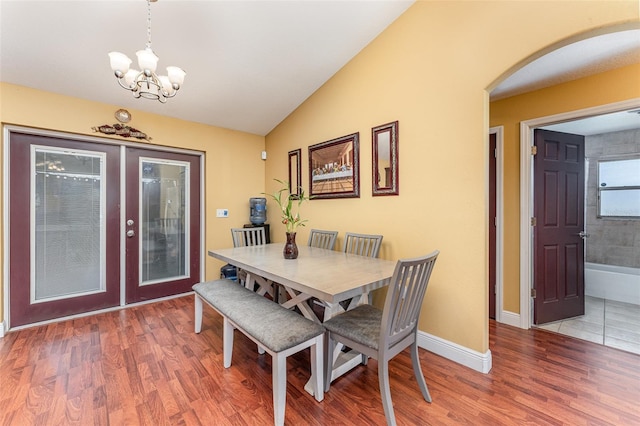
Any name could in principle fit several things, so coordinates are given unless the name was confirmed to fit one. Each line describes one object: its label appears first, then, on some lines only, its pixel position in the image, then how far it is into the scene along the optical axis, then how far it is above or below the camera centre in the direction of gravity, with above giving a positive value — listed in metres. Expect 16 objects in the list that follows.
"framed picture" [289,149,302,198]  3.69 +0.59
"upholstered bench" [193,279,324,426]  1.46 -0.73
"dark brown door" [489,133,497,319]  2.88 -0.11
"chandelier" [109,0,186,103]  1.66 +0.95
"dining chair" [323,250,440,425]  1.38 -0.71
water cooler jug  4.07 +0.04
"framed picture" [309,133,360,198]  2.90 +0.54
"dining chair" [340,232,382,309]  2.49 -0.31
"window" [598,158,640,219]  3.73 +0.38
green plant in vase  2.32 +0.00
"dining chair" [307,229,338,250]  2.93 -0.30
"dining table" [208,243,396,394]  1.54 -0.42
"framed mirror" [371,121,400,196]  2.49 +0.54
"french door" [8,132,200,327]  2.66 -0.16
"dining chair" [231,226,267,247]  3.08 -0.30
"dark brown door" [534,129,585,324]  2.72 -0.12
